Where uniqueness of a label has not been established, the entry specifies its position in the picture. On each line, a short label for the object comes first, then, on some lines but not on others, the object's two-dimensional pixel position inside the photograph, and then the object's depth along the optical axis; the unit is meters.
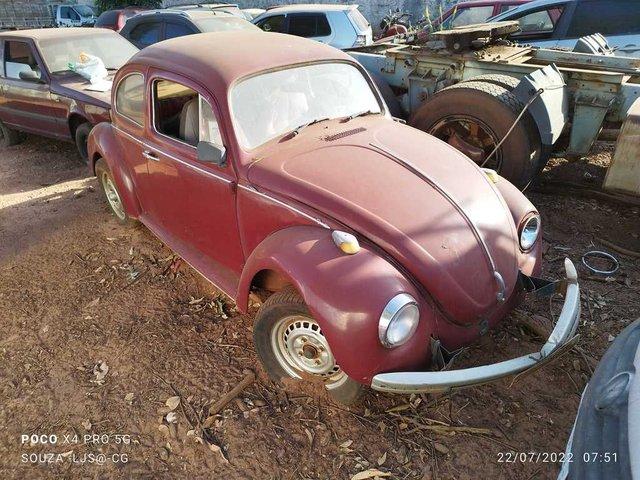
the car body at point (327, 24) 8.94
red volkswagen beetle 2.29
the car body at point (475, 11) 9.21
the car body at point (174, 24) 8.11
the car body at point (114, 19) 10.89
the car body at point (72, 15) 18.20
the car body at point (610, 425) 1.41
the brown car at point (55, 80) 6.12
